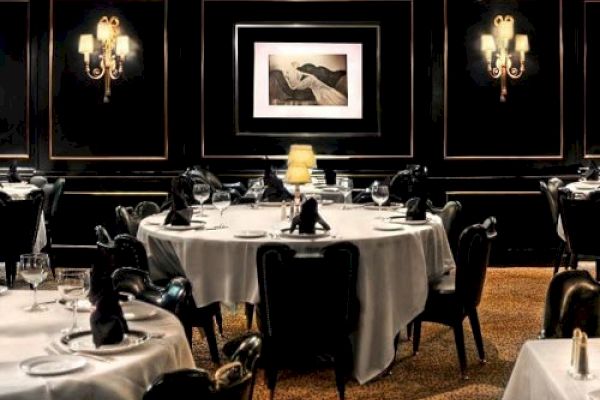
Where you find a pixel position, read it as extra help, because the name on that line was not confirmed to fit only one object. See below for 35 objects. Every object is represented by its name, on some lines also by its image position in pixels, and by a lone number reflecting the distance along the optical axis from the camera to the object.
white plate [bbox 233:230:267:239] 4.64
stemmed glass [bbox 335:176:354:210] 7.62
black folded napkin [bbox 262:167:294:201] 6.57
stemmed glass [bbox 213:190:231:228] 5.14
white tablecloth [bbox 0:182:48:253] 7.31
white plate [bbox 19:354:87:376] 2.02
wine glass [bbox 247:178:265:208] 6.70
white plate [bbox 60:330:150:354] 2.21
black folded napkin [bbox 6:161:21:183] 8.10
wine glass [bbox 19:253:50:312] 2.65
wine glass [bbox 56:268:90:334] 2.42
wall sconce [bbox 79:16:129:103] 8.53
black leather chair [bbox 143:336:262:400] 1.69
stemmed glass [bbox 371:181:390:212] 5.60
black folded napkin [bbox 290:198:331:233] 4.53
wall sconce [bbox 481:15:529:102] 8.58
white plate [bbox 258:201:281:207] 6.34
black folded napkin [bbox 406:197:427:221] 5.14
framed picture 8.75
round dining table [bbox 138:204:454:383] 4.50
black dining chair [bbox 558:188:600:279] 6.51
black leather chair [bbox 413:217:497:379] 4.62
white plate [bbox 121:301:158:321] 2.54
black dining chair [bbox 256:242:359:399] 4.08
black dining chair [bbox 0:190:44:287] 6.34
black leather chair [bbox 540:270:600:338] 2.74
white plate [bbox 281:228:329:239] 4.55
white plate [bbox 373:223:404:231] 4.83
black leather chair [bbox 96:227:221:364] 4.25
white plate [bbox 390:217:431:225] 5.07
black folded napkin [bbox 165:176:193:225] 4.92
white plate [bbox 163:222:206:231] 4.86
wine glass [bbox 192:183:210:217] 5.38
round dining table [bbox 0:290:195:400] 1.97
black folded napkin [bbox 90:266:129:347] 2.25
